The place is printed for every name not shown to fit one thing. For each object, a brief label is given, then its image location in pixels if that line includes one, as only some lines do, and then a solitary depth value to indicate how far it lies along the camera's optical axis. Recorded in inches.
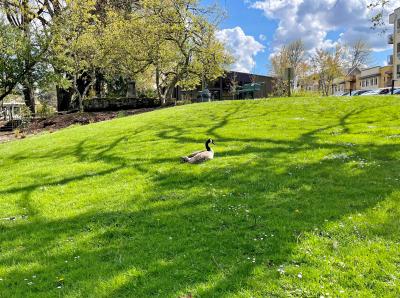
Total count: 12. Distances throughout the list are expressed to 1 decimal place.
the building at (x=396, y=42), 2388.0
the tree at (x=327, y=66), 2546.8
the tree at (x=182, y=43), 1032.2
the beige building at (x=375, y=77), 2792.8
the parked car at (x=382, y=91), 1565.0
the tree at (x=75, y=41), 1003.3
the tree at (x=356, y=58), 3282.5
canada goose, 354.9
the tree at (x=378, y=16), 585.0
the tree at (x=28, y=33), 920.9
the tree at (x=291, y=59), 2788.9
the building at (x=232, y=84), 2237.9
